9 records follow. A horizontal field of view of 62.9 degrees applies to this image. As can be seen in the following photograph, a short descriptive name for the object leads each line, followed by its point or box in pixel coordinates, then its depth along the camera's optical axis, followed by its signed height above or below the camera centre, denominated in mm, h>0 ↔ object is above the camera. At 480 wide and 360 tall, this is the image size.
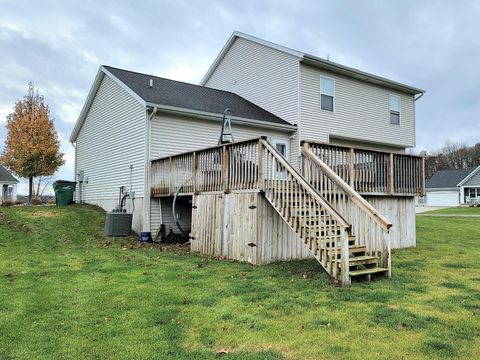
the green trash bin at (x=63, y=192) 16562 +409
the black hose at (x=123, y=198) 12997 +133
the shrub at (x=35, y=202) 22506 -28
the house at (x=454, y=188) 46031 +2012
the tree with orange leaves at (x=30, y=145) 24484 +3546
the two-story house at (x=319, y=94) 14492 +4419
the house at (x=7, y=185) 38372 +1659
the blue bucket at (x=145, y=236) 11523 -1004
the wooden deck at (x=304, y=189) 6625 +331
